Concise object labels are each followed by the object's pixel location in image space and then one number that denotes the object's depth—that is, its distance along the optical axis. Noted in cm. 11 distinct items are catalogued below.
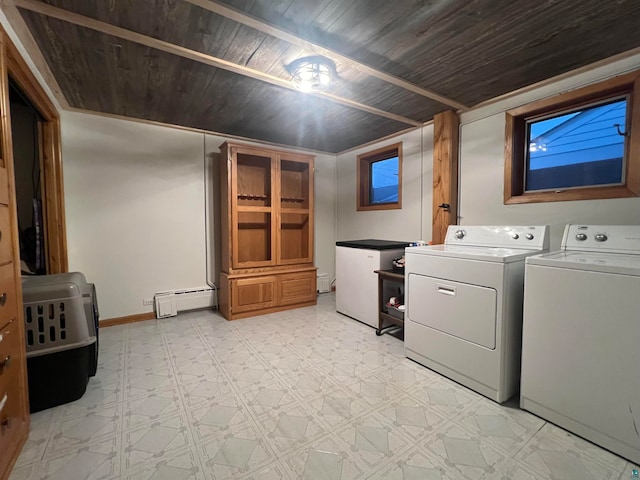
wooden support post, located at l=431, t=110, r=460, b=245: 277
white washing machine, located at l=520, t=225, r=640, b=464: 129
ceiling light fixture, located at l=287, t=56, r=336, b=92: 198
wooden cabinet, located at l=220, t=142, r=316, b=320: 327
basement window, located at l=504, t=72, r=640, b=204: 190
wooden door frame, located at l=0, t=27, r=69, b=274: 256
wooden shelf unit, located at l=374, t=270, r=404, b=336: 261
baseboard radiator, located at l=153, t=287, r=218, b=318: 323
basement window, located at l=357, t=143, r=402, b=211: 361
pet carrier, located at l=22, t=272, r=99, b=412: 165
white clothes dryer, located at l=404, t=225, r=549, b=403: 172
